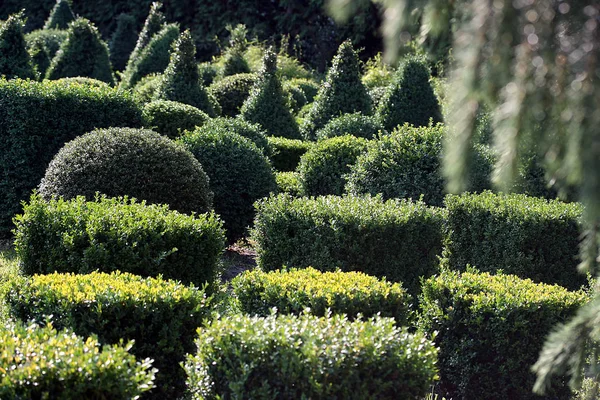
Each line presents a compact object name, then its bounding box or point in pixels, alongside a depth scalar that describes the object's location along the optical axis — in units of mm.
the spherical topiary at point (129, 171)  15094
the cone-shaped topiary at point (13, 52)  26141
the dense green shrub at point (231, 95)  32781
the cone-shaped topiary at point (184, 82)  26000
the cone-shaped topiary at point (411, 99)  25031
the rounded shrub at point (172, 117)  22109
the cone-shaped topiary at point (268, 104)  26750
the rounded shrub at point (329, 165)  18734
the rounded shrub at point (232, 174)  18141
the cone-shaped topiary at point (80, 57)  36469
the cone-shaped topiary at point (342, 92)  26344
